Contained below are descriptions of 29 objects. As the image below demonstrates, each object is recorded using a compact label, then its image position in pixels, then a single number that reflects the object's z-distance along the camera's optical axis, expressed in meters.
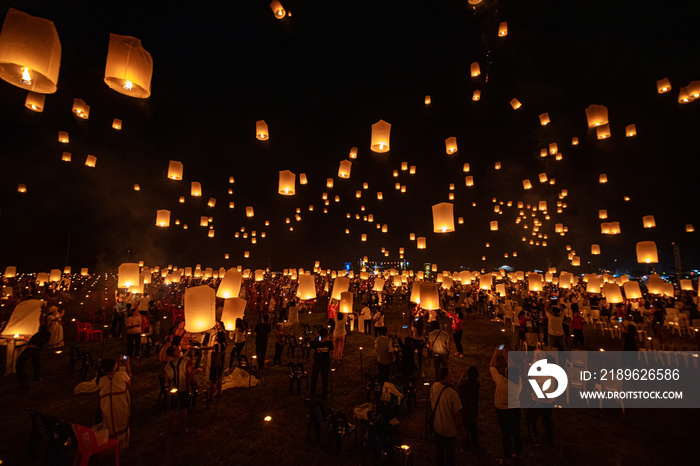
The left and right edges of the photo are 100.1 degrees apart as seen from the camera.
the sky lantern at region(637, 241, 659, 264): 9.48
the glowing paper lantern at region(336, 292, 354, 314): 9.05
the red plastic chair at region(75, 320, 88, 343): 10.63
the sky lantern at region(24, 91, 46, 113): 6.68
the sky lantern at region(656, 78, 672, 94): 8.80
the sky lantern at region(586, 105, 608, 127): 8.05
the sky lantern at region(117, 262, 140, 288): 9.30
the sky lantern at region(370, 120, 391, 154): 6.94
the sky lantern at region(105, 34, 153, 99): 3.62
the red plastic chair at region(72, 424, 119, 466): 3.56
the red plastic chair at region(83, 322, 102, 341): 10.54
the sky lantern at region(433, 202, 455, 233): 6.80
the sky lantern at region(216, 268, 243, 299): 8.15
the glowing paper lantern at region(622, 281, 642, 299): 9.68
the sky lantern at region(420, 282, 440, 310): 7.58
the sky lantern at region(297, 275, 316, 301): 9.32
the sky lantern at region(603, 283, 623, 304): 8.66
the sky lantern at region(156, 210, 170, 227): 10.23
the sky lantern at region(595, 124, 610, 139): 8.76
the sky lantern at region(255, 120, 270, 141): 9.37
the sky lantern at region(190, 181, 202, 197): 13.72
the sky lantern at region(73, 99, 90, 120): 8.38
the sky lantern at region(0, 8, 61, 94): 2.62
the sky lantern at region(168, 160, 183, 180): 8.82
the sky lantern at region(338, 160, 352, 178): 9.98
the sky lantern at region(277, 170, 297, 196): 7.91
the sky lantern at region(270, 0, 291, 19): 8.02
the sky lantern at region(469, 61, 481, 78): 11.00
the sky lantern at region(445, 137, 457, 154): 11.23
